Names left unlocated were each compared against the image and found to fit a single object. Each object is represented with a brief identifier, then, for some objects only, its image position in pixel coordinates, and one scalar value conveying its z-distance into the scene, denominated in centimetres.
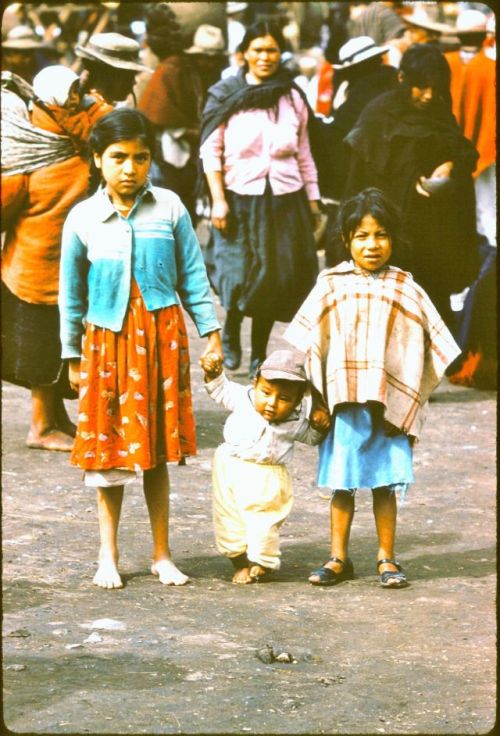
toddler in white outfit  1026
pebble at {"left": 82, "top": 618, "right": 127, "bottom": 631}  944
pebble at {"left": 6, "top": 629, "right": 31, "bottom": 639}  923
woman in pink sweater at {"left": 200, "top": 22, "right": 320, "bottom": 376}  1570
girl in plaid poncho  1026
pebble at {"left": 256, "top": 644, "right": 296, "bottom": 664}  889
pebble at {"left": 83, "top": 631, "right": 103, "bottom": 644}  915
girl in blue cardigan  1001
